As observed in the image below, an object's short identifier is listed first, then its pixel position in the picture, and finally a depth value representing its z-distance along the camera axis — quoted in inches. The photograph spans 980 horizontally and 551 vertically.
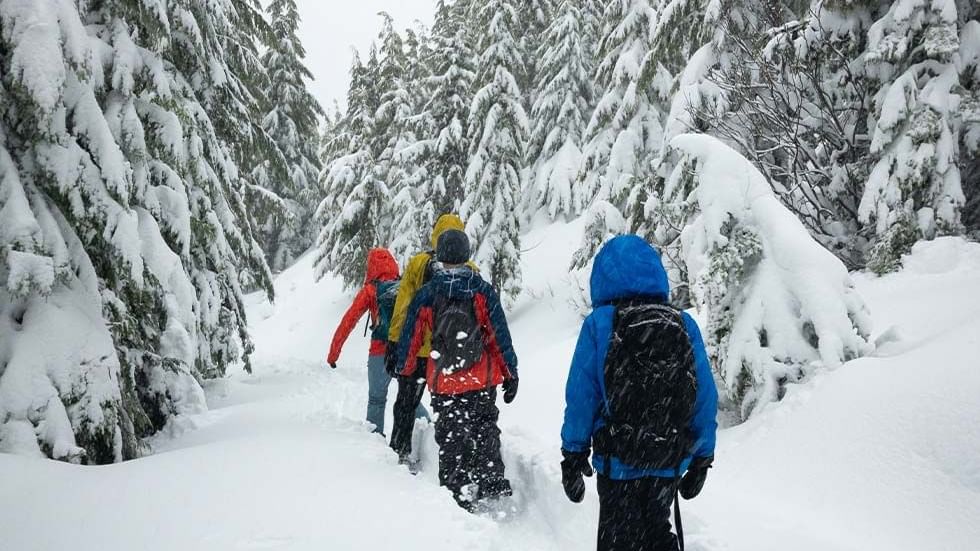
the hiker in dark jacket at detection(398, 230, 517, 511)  182.9
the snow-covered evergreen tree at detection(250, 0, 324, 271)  863.1
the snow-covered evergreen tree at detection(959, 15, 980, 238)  277.7
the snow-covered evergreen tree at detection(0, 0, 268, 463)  158.2
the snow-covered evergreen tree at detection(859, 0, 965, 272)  277.7
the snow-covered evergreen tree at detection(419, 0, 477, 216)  724.0
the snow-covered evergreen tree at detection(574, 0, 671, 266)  514.6
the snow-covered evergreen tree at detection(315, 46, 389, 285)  806.5
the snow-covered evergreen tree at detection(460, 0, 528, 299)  669.9
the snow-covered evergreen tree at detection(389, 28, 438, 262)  761.1
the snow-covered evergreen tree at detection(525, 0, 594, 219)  826.2
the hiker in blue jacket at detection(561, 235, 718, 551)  104.5
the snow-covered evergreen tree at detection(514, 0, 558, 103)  949.8
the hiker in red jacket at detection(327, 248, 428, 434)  251.6
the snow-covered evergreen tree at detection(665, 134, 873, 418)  208.1
